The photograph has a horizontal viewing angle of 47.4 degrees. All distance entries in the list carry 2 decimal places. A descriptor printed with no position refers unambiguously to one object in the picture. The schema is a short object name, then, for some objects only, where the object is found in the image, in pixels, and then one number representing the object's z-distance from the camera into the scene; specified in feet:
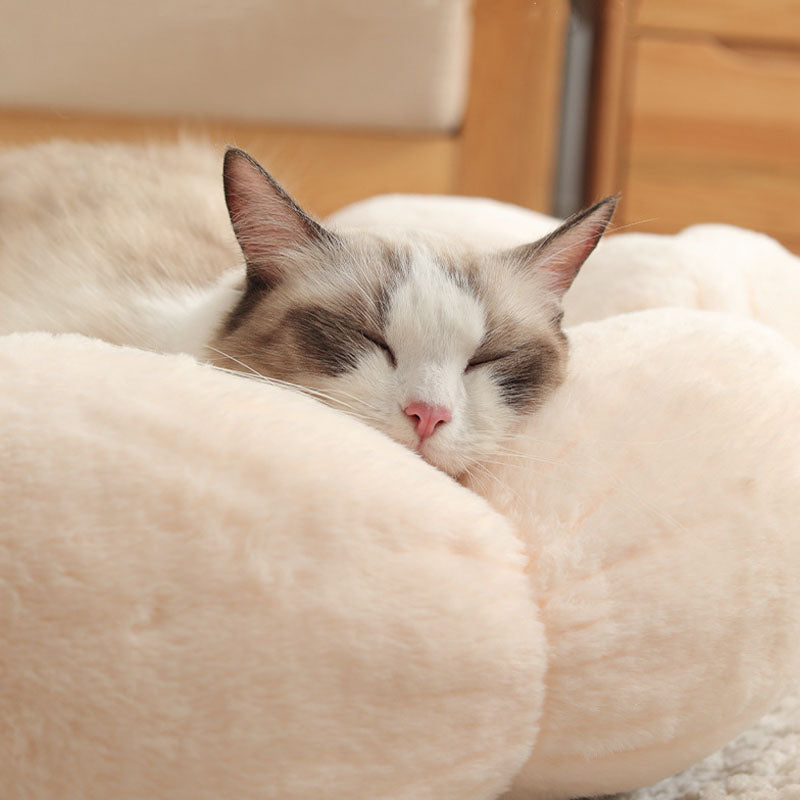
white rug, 2.39
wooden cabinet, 8.97
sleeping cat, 2.40
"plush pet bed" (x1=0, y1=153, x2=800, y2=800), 1.69
